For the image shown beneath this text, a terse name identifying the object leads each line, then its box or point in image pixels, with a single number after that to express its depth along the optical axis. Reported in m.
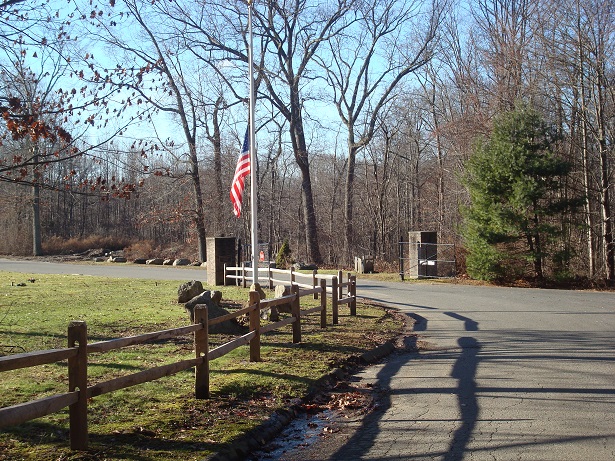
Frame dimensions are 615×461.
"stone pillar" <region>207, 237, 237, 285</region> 26.59
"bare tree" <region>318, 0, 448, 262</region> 42.38
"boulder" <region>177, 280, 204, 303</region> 17.31
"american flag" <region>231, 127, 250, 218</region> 18.09
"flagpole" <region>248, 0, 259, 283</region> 16.92
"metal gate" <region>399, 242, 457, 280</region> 30.28
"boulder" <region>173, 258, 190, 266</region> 43.28
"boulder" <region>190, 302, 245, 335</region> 12.25
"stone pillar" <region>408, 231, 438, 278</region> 30.33
